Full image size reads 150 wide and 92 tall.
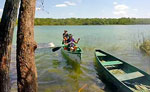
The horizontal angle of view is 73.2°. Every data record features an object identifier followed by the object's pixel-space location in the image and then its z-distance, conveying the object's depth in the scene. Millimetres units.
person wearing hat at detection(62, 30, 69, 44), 7372
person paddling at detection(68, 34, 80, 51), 6583
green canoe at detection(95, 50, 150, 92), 3437
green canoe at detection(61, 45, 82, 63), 5698
